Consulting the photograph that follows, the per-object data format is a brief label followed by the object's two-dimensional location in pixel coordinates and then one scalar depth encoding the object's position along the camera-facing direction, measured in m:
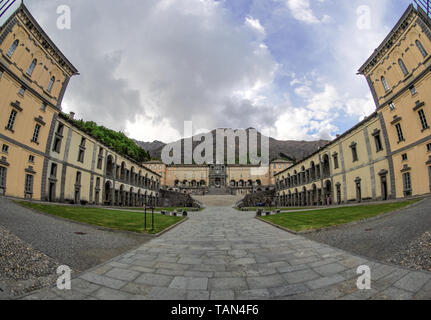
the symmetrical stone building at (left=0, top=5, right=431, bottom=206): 17.80
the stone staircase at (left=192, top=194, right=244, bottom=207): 46.34
